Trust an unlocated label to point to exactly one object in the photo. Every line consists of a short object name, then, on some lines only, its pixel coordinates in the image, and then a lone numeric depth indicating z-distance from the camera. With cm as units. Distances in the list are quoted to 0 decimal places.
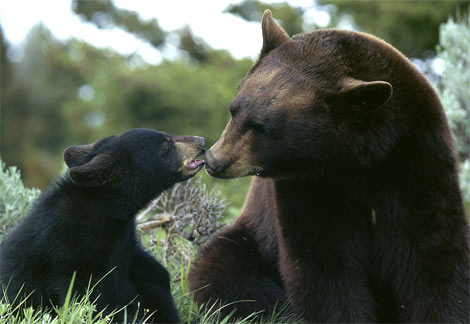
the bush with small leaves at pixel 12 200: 914
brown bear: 589
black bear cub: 652
